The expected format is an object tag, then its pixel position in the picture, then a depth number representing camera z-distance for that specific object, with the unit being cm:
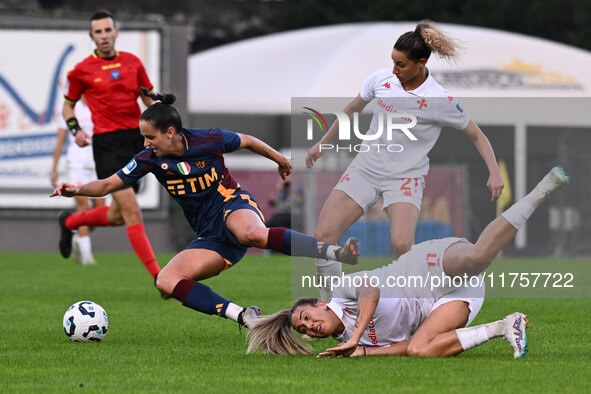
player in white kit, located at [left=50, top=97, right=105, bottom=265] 3144
